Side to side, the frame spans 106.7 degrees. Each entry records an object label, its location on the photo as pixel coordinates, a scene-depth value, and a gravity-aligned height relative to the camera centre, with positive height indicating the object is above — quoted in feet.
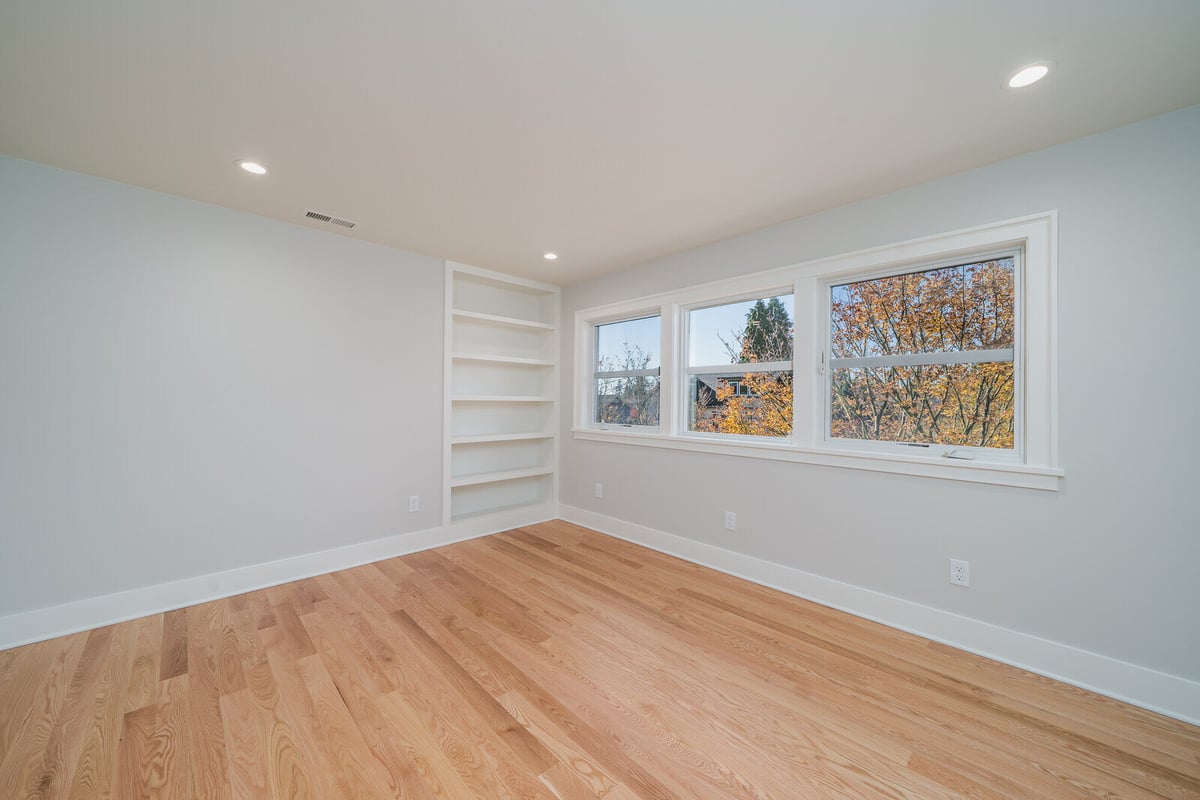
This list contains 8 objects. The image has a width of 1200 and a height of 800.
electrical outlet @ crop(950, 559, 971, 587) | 7.32 -2.72
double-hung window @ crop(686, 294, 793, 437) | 10.13 +0.90
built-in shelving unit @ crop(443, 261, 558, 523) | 13.33 +0.24
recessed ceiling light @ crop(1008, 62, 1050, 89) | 5.09 +3.91
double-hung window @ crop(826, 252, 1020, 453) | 7.43 +0.91
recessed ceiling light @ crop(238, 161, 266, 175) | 7.41 +3.87
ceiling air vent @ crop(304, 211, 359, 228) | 9.54 +3.91
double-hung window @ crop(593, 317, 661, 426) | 13.21 +0.95
